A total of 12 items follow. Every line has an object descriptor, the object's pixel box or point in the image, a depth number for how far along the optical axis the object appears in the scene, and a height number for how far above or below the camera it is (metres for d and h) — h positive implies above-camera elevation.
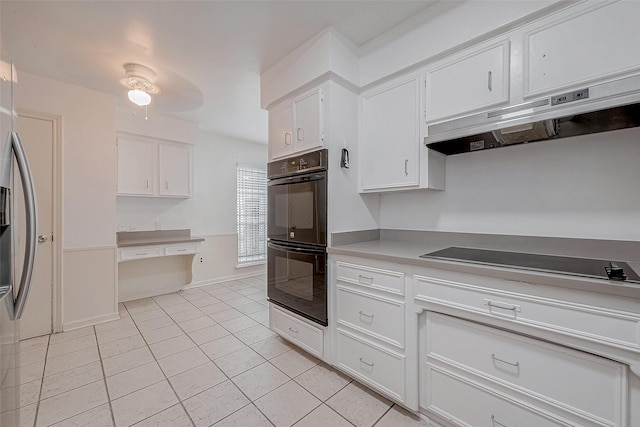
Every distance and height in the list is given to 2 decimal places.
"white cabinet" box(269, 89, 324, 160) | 1.96 +0.73
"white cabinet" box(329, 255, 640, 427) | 0.97 -0.65
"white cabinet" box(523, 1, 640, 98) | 1.14 +0.79
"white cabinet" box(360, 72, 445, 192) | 1.79 +0.53
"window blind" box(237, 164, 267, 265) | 4.69 -0.03
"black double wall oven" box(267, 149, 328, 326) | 1.92 -0.18
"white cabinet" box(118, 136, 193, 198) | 3.29 +0.61
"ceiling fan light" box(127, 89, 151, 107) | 2.48 +1.14
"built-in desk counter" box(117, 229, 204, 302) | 3.29 -0.71
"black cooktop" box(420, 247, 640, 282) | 1.01 -0.25
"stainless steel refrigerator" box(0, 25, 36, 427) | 0.80 -0.12
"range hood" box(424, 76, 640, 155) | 1.09 +0.46
